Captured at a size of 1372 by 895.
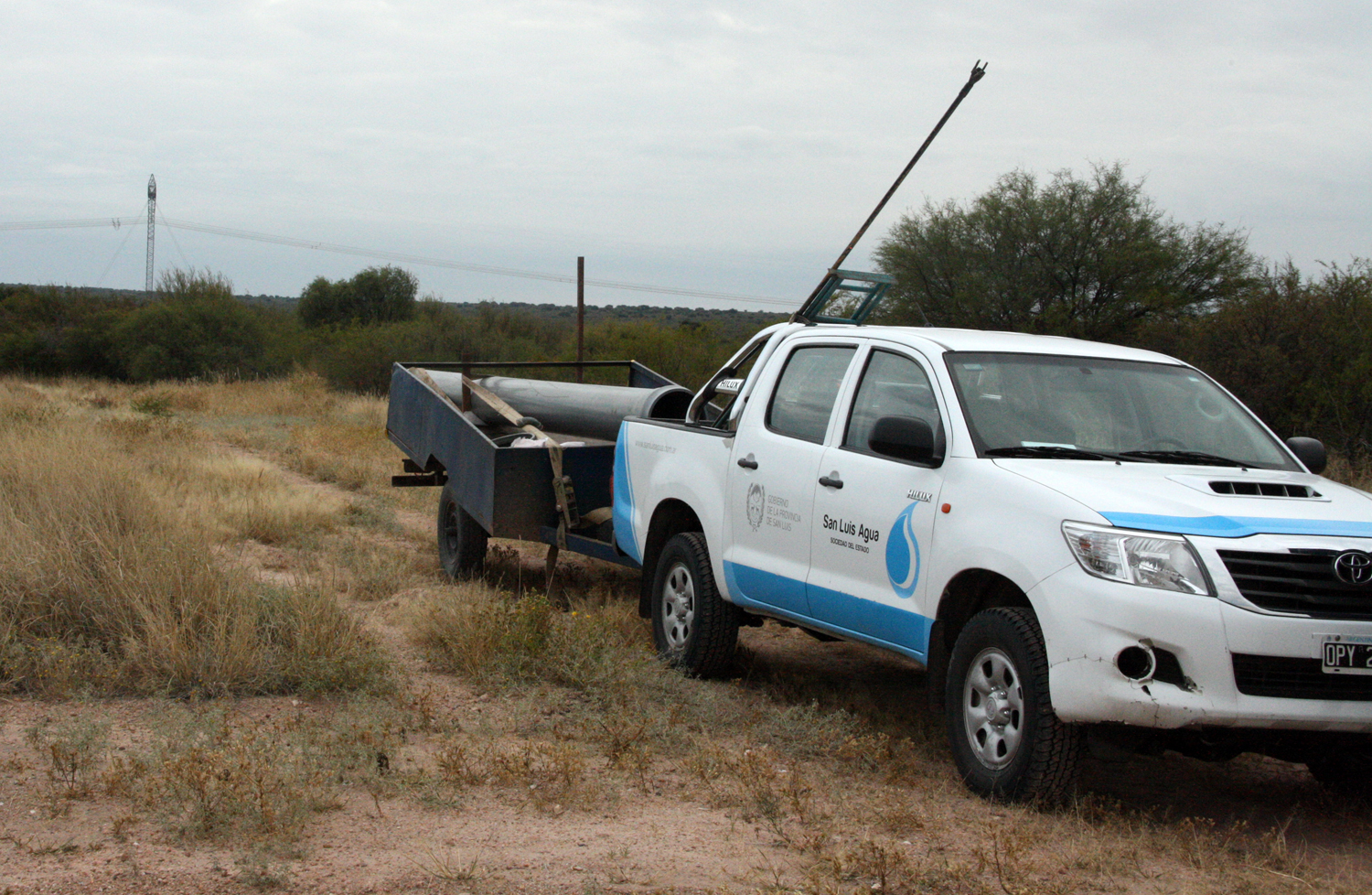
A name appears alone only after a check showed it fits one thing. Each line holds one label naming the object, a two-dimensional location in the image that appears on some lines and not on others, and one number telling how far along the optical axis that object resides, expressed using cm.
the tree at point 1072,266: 2078
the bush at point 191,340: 3562
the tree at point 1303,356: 1562
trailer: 862
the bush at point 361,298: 4600
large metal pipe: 995
